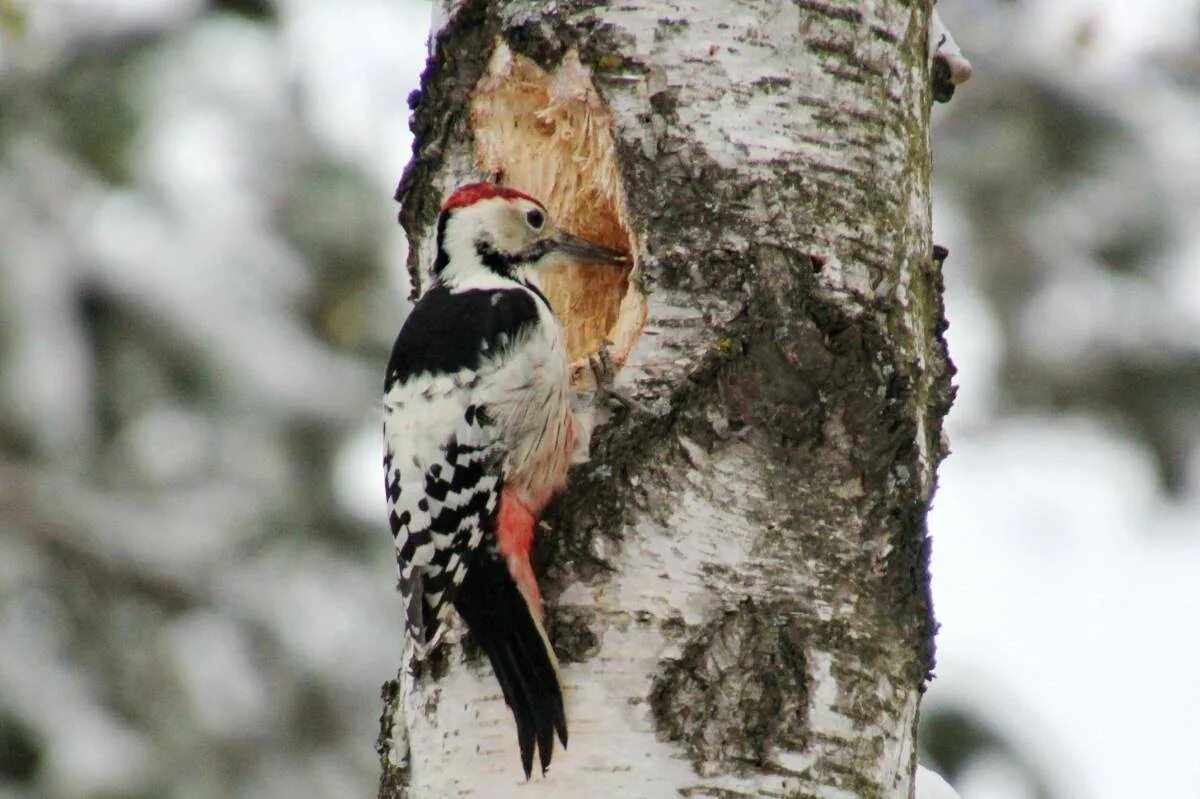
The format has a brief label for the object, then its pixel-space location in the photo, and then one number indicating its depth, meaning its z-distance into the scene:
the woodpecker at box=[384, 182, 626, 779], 5.73
